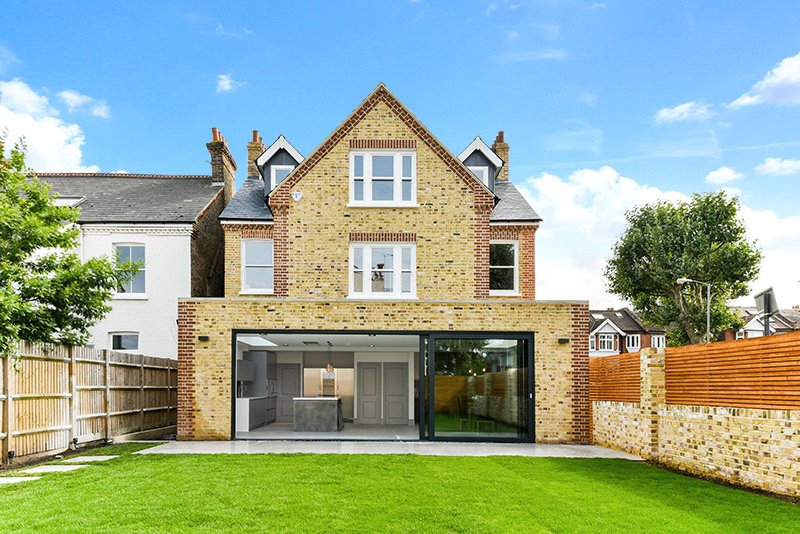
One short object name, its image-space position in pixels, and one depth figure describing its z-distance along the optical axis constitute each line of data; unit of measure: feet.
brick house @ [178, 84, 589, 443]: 55.88
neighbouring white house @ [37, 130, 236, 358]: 78.12
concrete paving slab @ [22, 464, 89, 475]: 38.32
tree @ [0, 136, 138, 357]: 44.93
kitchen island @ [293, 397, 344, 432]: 64.80
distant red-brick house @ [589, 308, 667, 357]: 196.85
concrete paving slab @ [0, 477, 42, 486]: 34.58
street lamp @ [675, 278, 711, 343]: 107.69
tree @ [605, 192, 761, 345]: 123.24
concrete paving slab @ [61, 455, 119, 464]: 42.37
